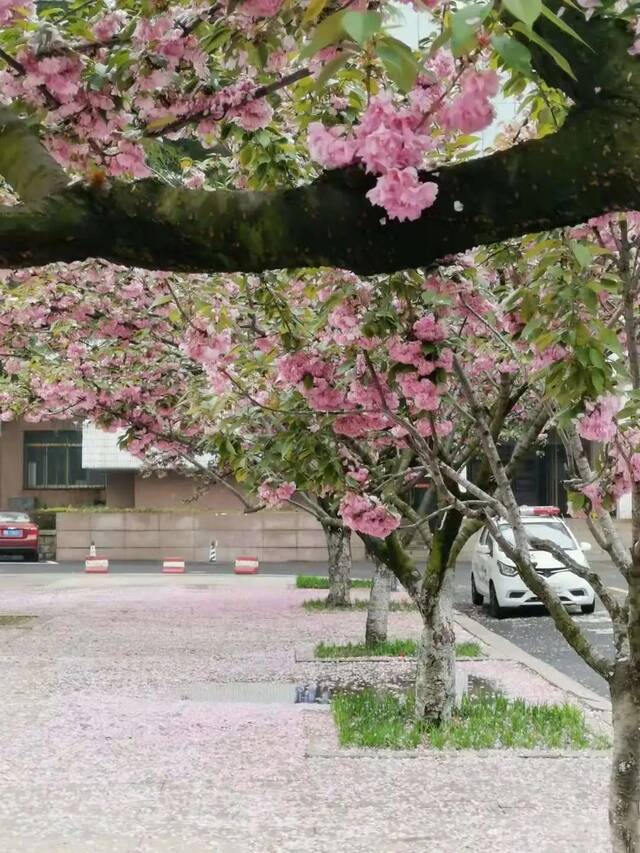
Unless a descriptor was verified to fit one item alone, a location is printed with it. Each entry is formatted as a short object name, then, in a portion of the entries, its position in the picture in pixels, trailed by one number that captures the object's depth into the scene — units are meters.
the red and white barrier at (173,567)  26.15
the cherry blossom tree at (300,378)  5.23
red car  29.44
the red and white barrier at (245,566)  26.00
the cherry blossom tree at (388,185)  2.45
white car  16.67
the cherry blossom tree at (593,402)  3.82
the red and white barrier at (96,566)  25.70
